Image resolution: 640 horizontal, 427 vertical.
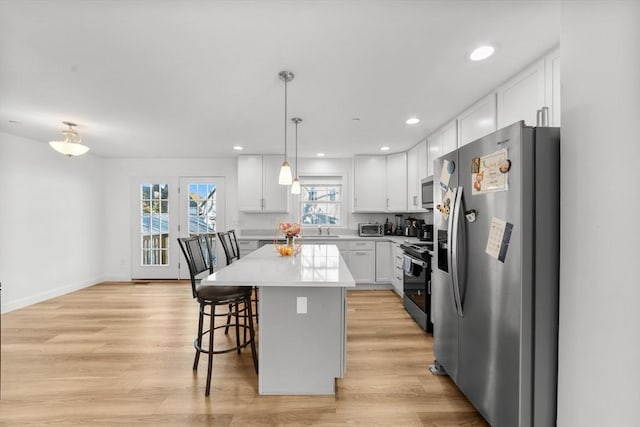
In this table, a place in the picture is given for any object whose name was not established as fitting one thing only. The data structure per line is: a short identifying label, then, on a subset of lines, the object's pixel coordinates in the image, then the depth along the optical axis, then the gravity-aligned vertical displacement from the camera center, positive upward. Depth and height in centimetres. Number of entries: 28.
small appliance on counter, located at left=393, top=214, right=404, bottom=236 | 537 -28
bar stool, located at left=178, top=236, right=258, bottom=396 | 228 -64
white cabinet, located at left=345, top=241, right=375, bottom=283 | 505 -77
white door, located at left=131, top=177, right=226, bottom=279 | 571 -13
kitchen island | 216 -89
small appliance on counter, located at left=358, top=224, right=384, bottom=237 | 537 -33
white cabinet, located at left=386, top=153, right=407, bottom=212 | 510 +47
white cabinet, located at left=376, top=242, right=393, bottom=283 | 502 -83
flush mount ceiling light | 331 +68
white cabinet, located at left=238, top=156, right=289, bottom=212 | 532 +40
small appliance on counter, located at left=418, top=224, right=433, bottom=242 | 429 -31
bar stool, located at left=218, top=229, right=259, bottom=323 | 327 -42
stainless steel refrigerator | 153 -32
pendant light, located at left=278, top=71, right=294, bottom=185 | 276 +33
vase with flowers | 304 -30
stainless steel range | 328 -80
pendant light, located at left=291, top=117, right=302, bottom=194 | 353 +29
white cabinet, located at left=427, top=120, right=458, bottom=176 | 337 +81
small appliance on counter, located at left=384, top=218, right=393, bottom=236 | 550 -31
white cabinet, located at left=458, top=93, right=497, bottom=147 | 263 +83
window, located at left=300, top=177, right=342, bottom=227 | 564 +17
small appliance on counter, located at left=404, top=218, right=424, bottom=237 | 492 -25
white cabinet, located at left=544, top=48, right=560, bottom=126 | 196 +80
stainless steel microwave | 338 +21
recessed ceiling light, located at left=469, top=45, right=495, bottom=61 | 201 +104
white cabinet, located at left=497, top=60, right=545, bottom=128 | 209 +83
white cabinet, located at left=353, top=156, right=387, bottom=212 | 533 +51
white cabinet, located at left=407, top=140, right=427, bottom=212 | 436 +57
